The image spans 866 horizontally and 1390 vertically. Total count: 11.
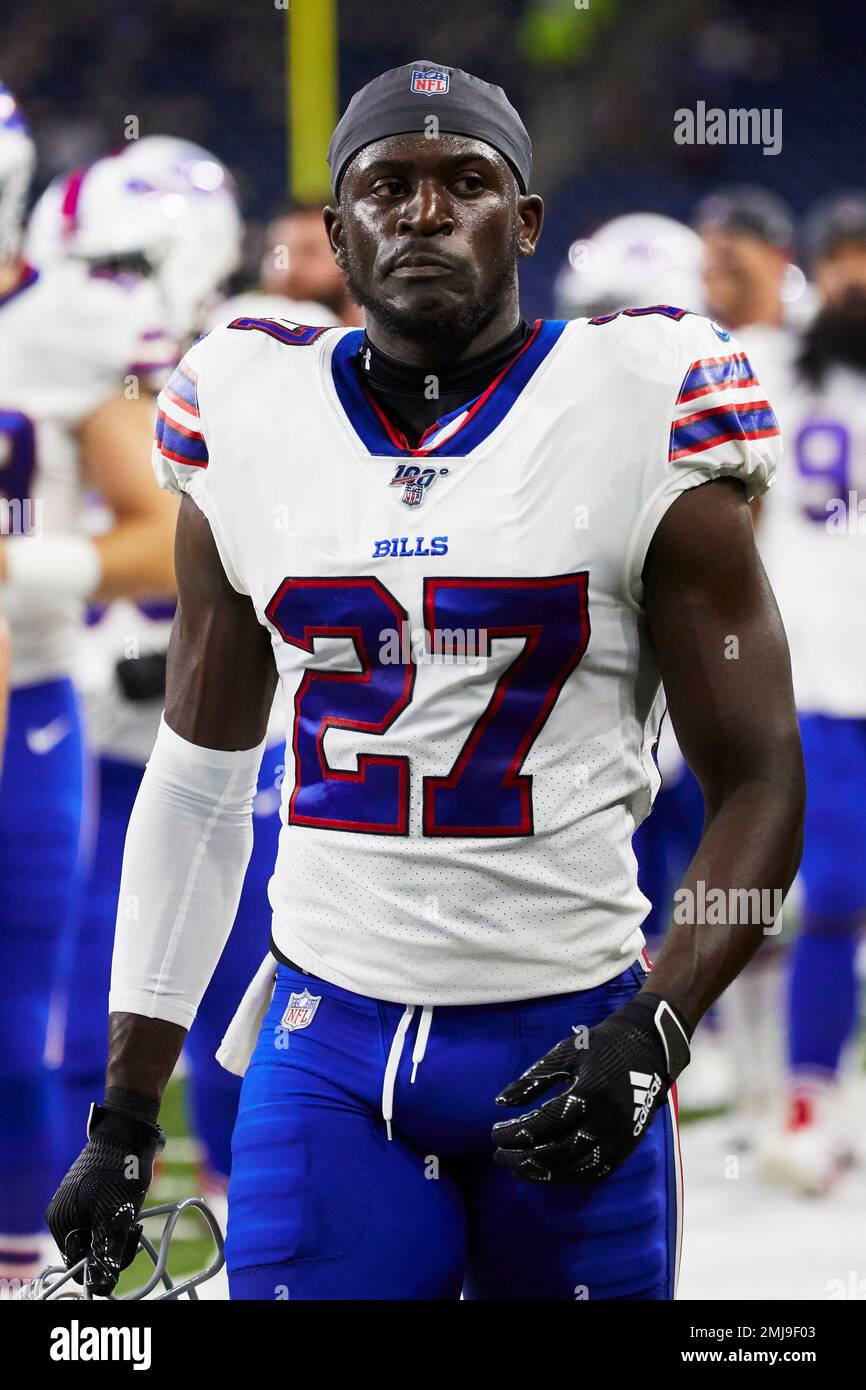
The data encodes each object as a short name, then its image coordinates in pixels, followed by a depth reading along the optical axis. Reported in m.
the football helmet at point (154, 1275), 3.20
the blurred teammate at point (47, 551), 5.90
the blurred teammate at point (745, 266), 8.73
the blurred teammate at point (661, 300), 8.18
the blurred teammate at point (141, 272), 6.47
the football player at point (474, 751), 3.01
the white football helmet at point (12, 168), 6.30
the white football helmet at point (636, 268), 8.89
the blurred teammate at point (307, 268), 7.44
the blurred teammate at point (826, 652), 7.44
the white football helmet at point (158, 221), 6.51
